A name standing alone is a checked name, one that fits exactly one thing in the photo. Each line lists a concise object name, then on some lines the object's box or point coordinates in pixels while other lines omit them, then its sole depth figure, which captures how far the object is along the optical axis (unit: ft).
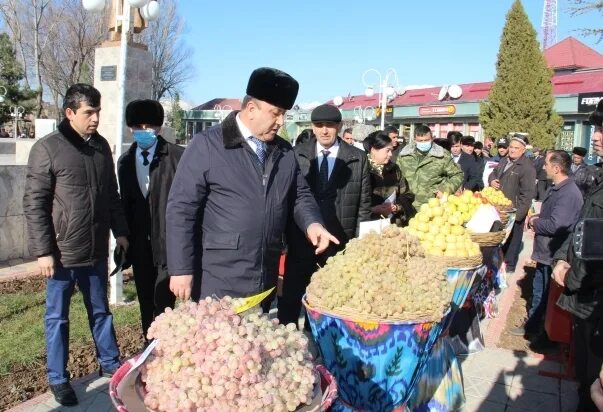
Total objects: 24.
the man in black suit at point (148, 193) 13.65
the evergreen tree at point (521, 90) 84.74
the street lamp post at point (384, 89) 66.49
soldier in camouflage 21.79
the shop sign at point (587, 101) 73.51
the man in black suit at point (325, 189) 14.99
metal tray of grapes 5.43
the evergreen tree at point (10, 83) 97.55
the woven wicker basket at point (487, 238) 14.87
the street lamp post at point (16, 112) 99.45
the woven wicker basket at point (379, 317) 8.14
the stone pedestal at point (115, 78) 22.44
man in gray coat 26.18
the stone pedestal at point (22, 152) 32.55
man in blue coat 8.95
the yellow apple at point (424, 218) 13.30
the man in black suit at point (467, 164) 33.99
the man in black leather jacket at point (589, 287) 10.66
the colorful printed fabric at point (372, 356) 8.33
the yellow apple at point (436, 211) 13.33
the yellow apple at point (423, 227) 13.04
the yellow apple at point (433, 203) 13.78
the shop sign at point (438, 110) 99.96
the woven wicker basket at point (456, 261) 11.53
